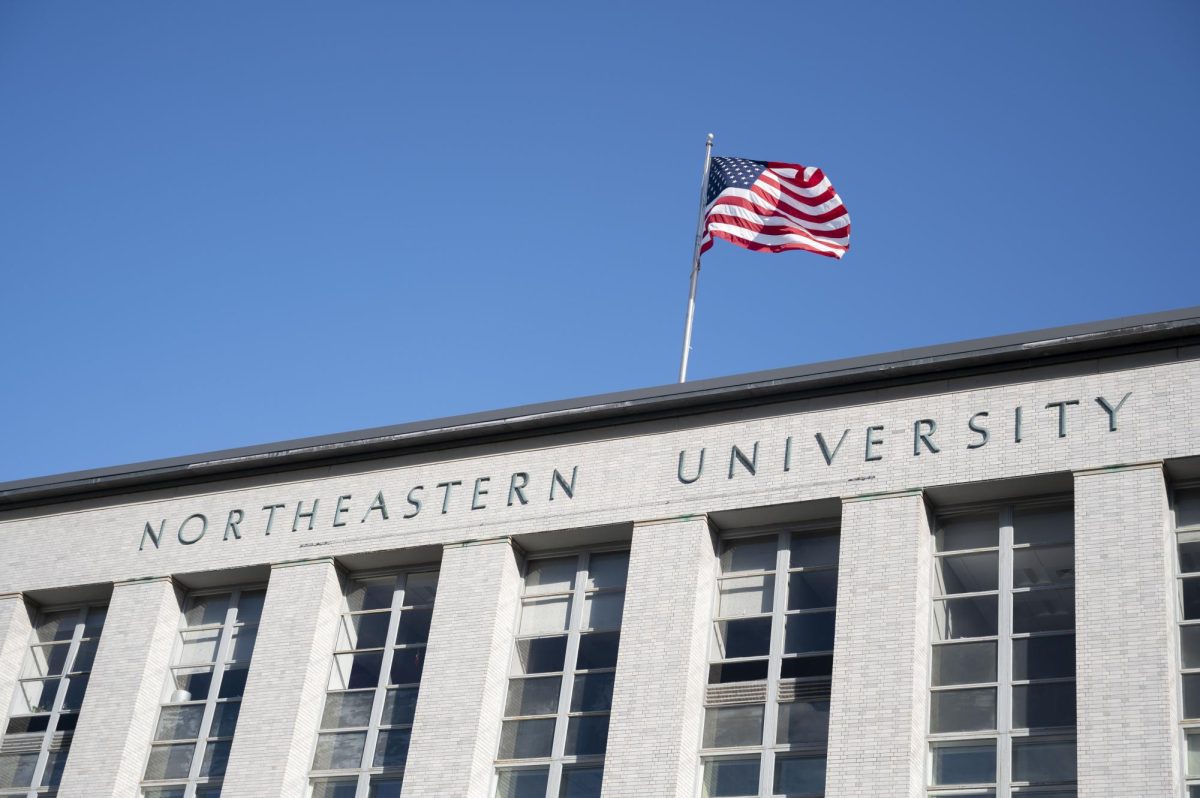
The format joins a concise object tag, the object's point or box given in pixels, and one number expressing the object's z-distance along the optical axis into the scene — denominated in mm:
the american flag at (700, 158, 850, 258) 28625
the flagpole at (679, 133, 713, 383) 28239
